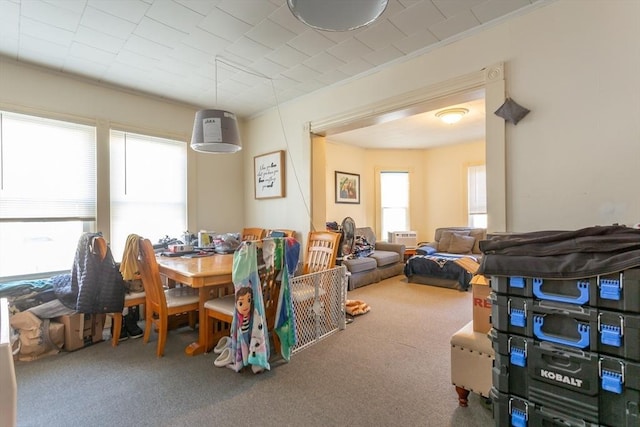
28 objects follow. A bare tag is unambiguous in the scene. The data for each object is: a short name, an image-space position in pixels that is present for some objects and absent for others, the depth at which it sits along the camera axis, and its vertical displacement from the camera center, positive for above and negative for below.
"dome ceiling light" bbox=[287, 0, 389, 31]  1.26 +0.87
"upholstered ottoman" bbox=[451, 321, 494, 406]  1.68 -0.87
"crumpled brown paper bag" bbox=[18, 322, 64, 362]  2.40 -1.06
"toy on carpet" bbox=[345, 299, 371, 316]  3.34 -1.08
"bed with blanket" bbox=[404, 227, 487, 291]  4.53 -0.76
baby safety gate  2.61 -0.84
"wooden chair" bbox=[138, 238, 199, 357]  2.38 -0.73
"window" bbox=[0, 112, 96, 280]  2.80 +0.24
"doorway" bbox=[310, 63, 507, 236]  2.22 +0.96
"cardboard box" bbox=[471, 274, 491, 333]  1.78 -0.57
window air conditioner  6.30 -0.55
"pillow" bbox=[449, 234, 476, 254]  5.46 -0.60
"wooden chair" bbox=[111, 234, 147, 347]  2.66 -0.88
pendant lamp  2.63 +0.76
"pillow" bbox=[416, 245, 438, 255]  5.31 -0.69
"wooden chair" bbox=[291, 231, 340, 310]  2.71 -0.43
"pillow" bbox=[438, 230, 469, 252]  5.66 -0.52
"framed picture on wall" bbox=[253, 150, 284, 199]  3.99 +0.54
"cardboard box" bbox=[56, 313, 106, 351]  2.57 -1.01
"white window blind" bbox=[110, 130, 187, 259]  3.44 +0.34
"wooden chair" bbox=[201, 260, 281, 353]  2.23 -0.73
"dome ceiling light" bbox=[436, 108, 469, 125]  4.10 +1.37
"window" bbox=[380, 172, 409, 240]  6.82 +0.26
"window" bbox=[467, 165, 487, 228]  6.08 +0.33
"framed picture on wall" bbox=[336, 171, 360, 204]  6.04 +0.52
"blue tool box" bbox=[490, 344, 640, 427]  1.05 -0.67
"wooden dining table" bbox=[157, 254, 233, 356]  2.19 -0.44
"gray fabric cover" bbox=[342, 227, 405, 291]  4.56 -0.83
